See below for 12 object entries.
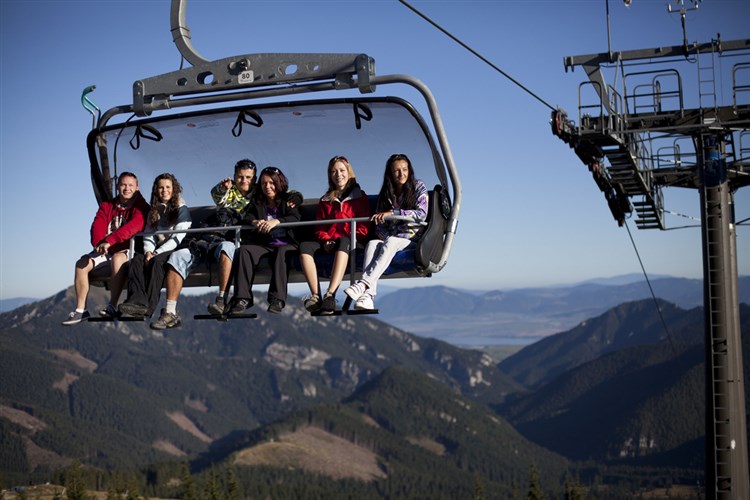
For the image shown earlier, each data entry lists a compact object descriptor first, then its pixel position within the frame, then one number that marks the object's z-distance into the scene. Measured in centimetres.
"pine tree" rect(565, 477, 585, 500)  16675
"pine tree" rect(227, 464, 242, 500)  18412
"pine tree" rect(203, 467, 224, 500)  17638
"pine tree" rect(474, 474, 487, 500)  17700
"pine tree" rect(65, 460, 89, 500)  19550
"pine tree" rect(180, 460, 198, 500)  19225
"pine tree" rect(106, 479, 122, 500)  18938
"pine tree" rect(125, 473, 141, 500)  19122
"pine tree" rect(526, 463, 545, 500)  16350
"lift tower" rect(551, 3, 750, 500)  2619
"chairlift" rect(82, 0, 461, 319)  1228
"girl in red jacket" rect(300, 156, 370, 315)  1375
